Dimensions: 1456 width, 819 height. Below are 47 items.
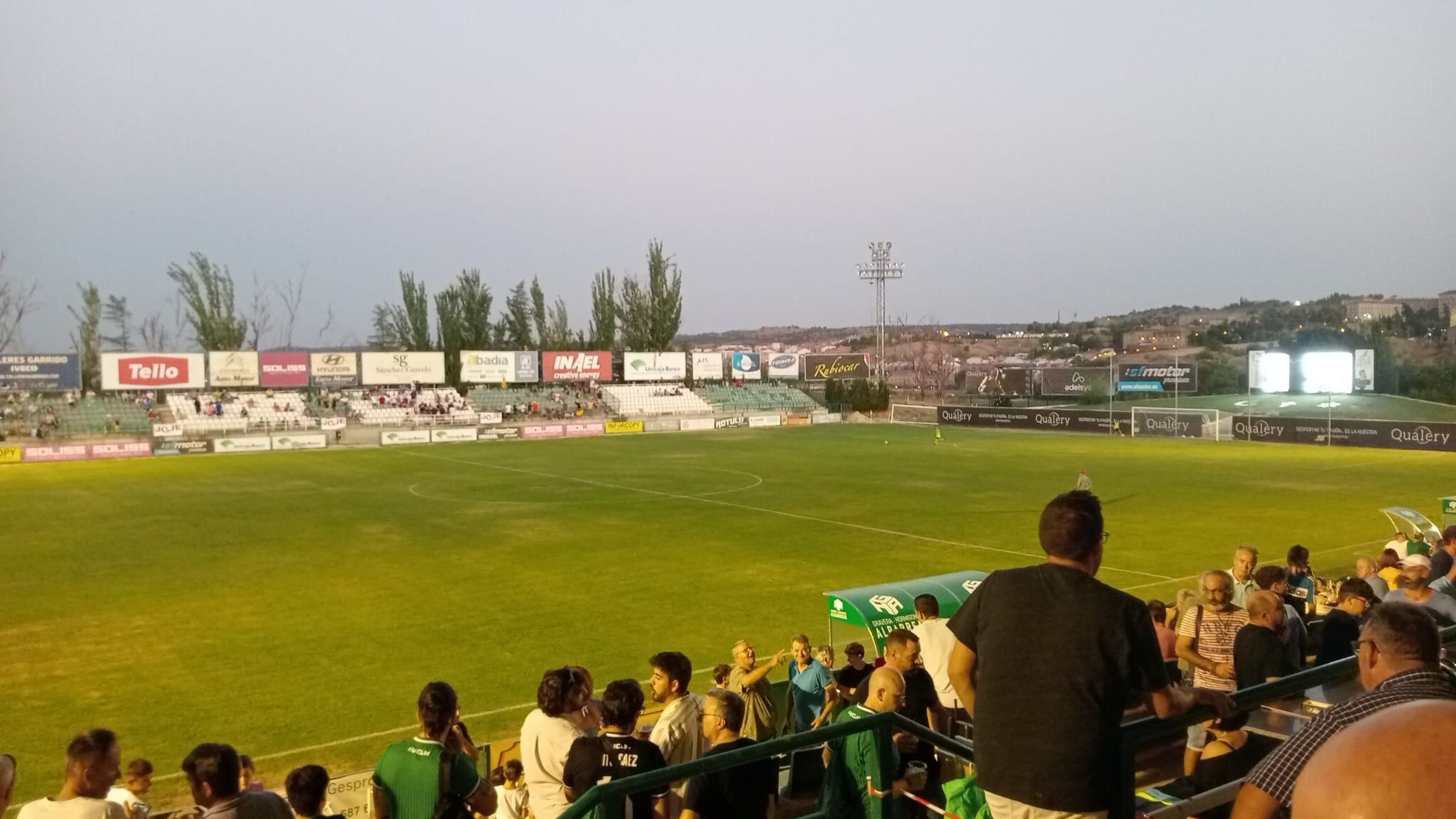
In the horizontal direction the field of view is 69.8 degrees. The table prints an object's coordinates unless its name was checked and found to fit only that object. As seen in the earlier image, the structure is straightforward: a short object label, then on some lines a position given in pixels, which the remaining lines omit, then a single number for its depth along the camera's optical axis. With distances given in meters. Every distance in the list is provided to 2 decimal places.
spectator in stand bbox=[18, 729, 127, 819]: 5.20
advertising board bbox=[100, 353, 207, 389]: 59.94
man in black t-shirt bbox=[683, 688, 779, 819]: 4.63
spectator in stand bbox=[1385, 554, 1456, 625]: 7.54
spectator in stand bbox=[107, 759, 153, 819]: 6.67
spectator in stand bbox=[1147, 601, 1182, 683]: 8.65
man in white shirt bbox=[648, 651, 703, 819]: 5.82
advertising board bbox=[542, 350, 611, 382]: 76.44
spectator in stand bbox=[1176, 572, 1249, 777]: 7.44
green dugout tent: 11.61
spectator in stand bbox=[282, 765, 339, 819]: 5.40
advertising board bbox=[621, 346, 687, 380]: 79.94
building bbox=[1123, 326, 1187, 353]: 135.12
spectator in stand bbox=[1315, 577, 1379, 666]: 7.25
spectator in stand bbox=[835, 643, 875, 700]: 8.91
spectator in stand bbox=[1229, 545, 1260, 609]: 10.40
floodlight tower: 86.69
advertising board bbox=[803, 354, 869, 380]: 83.94
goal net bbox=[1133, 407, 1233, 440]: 52.56
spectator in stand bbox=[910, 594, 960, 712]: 7.00
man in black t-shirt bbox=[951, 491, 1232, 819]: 3.36
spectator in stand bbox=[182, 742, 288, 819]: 4.95
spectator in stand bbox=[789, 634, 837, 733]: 9.25
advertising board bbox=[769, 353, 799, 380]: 87.06
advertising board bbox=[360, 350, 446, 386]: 68.94
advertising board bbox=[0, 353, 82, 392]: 57.19
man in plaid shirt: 2.68
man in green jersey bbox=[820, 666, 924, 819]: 4.12
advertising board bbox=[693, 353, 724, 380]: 83.62
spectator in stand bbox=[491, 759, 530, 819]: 6.99
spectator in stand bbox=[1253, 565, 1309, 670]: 6.94
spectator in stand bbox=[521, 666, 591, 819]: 5.71
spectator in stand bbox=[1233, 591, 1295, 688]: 6.26
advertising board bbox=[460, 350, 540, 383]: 73.25
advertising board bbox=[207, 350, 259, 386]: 62.94
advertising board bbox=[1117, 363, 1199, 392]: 72.31
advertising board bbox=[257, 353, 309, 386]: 65.12
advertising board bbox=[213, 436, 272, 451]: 52.75
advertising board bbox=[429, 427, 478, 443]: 58.38
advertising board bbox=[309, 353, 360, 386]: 66.94
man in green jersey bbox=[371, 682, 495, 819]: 5.34
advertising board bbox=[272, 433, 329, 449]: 54.50
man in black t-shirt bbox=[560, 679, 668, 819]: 5.07
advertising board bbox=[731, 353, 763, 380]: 85.31
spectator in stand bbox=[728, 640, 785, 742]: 8.29
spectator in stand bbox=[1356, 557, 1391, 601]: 10.77
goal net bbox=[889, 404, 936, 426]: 72.31
